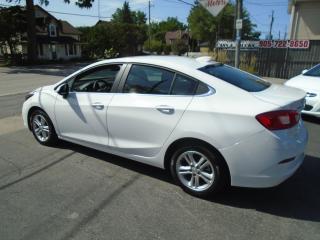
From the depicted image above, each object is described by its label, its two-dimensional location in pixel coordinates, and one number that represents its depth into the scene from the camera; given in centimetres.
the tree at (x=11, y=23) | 3123
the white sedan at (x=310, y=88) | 691
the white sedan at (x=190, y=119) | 335
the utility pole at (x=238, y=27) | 1262
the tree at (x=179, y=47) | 6216
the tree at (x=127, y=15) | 8574
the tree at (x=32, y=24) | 3006
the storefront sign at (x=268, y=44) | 1593
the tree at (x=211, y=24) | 7456
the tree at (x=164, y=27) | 9750
